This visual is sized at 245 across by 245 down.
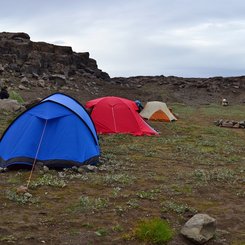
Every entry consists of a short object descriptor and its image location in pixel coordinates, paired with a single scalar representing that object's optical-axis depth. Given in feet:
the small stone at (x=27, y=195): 20.20
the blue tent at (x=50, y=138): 25.36
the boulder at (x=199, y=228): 15.90
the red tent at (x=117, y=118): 43.53
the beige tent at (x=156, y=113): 58.08
